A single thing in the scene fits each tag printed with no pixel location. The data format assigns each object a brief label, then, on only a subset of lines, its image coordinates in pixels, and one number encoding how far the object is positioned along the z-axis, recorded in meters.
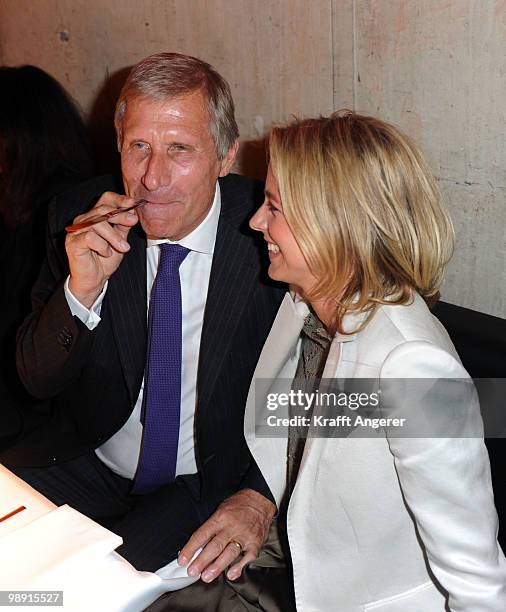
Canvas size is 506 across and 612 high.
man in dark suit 1.86
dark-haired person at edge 2.69
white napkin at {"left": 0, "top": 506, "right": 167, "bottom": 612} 1.17
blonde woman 1.37
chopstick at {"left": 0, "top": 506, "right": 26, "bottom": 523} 1.32
